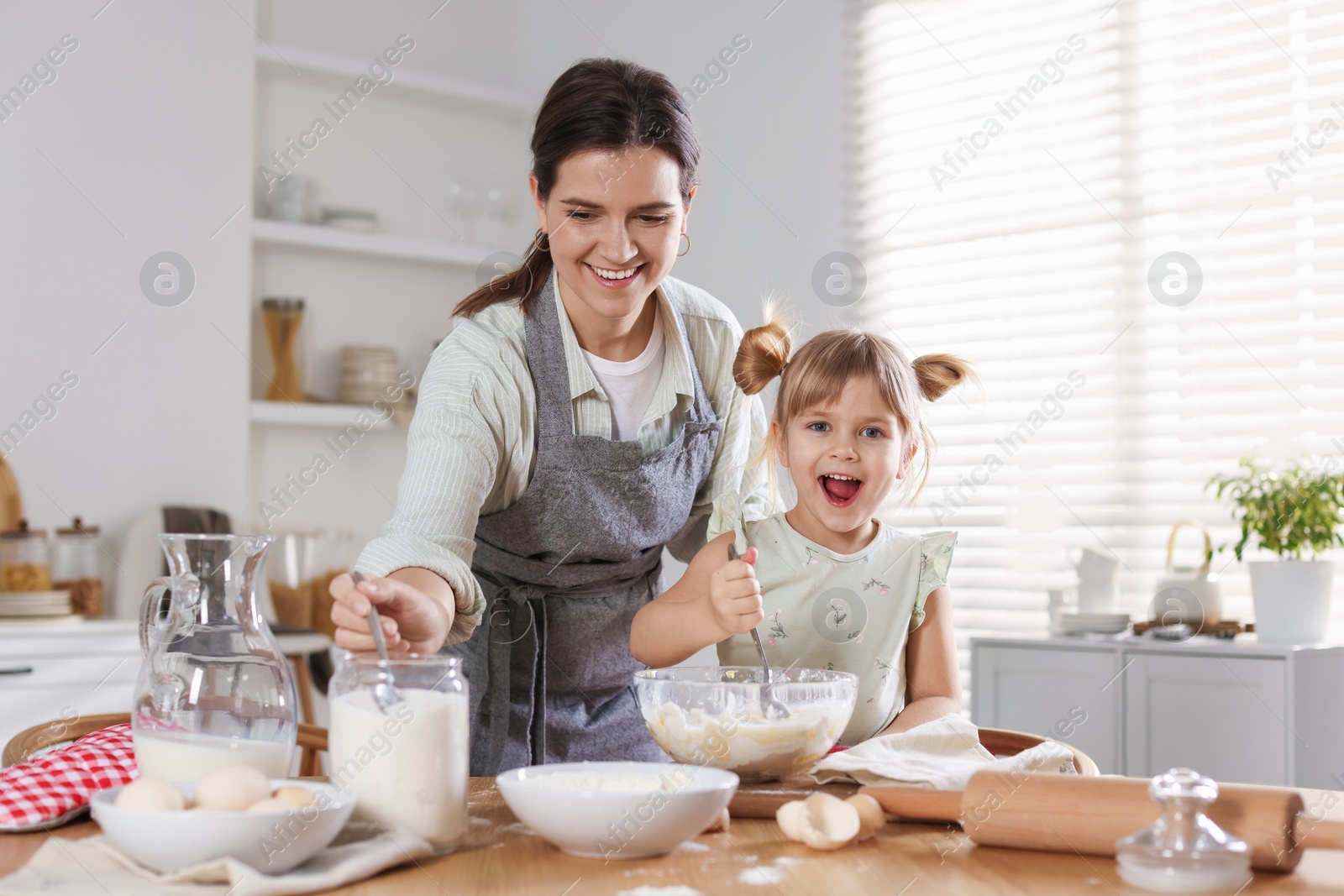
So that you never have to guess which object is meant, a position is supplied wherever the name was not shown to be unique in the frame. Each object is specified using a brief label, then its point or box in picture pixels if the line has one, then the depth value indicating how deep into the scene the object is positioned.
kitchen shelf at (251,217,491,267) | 3.71
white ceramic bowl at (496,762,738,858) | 0.78
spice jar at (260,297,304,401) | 3.72
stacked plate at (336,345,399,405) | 3.83
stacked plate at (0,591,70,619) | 2.93
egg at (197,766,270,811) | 0.74
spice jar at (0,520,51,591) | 2.99
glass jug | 0.85
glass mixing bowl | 1.00
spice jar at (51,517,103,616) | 3.13
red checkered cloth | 0.88
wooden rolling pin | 0.80
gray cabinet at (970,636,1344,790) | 2.38
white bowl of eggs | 0.72
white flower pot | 2.47
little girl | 1.41
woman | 1.40
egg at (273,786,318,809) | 0.75
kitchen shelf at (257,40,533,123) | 3.76
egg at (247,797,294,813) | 0.74
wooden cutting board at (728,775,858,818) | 0.95
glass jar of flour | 0.81
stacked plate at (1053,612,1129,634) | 2.72
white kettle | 2.65
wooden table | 0.75
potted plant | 2.47
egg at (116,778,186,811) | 0.73
